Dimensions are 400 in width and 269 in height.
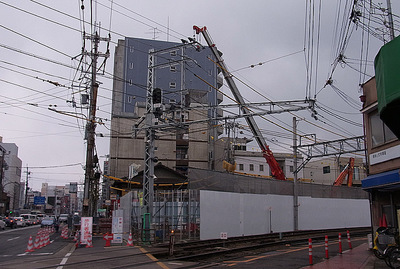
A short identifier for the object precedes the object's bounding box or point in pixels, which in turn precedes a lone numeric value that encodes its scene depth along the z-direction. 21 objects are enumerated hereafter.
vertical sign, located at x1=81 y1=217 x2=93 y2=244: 22.27
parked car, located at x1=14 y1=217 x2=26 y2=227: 54.45
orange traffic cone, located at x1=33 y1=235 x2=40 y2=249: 21.08
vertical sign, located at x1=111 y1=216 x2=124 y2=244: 22.30
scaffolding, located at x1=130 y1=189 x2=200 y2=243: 23.17
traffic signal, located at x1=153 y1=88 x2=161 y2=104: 22.03
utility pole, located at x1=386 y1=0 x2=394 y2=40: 16.06
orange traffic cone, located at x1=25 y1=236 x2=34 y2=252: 19.64
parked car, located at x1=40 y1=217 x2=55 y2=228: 48.60
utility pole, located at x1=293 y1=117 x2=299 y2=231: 31.36
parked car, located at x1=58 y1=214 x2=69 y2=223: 69.68
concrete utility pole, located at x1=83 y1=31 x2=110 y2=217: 28.52
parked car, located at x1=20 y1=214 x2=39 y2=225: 61.81
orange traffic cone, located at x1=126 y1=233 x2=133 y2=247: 21.64
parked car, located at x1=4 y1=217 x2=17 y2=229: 51.00
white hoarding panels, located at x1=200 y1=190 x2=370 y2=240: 24.16
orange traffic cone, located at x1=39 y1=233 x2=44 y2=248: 22.09
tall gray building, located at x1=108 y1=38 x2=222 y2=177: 61.69
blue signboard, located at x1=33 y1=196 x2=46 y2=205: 104.44
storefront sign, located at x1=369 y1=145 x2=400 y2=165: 15.25
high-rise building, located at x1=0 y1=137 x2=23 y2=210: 98.81
